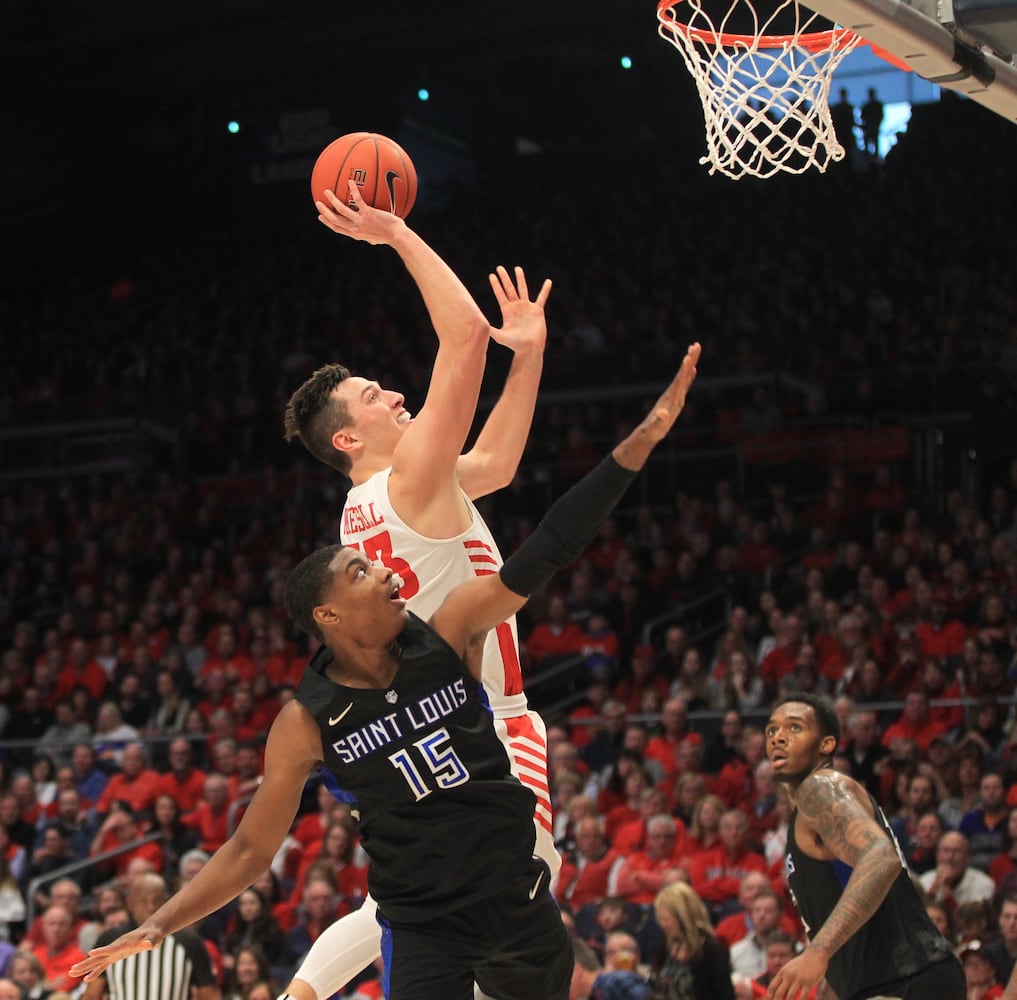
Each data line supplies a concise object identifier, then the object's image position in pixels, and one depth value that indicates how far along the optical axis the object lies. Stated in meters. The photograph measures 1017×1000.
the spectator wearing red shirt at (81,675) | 14.70
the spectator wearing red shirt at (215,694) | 13.69
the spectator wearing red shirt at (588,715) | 11.47
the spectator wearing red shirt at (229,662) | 14.00
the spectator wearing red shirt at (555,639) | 13.17
